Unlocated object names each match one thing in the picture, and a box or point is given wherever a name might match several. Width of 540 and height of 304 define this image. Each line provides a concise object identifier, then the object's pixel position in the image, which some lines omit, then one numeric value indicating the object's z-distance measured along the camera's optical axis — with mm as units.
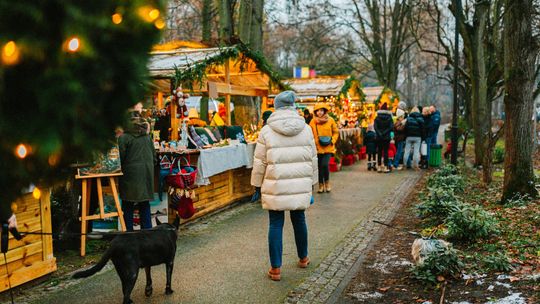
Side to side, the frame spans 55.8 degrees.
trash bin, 15977
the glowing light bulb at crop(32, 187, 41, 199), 2366
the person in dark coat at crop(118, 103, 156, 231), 6406
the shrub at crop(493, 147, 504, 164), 17312
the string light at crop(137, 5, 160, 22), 2061
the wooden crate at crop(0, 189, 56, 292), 5000
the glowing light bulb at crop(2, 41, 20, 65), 1795
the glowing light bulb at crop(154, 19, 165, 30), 2146
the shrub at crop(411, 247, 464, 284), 5039
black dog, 4355
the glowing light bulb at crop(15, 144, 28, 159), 1959
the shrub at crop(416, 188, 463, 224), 7776
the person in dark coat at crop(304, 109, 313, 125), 13742
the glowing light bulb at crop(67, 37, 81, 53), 1882
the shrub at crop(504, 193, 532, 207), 8250
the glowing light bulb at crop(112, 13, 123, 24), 1992
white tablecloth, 8219
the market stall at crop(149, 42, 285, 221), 8195
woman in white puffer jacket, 5352
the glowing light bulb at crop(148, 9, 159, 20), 2096
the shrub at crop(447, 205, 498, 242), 6328
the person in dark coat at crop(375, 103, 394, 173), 14164
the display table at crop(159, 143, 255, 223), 8266
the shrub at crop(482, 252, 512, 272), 5141
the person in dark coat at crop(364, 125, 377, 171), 15354
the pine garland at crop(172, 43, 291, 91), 8555
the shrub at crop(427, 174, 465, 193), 10352
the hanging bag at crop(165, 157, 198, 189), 7555
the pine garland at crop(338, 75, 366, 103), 19512
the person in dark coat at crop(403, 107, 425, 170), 14961
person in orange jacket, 10914
